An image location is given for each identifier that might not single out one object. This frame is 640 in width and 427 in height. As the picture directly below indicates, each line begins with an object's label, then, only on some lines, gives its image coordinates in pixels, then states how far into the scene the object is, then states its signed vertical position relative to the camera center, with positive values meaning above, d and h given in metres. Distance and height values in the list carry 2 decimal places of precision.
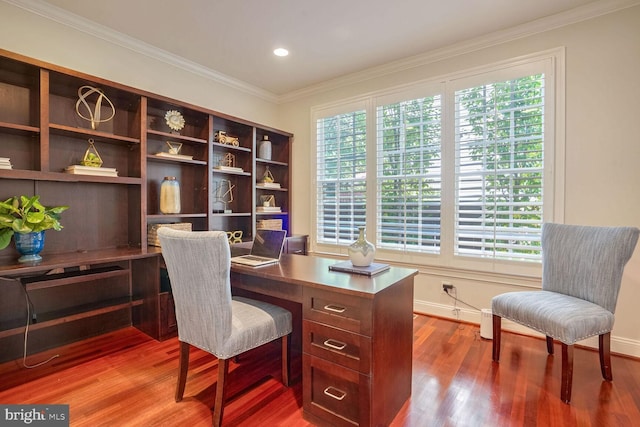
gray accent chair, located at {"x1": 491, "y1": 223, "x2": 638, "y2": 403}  1.88 -0.57
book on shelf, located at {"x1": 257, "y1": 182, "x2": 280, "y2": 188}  3.98 +0.33
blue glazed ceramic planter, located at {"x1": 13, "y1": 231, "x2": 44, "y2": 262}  2.15 -0.25
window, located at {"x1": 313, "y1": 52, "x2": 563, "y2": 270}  2.69 +0.44
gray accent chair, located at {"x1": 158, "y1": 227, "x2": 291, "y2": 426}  1.54 -0.50
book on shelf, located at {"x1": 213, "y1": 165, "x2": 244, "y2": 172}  3.43 +0.47
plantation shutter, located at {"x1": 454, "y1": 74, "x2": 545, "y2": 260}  2.69 +0.39
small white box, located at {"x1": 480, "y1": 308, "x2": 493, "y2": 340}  2.69 -0.97
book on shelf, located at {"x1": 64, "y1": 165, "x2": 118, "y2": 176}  2.40 +0.30
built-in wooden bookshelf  2.26 +0.15
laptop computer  2.12 -0.27
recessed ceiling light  3.14 +1.60
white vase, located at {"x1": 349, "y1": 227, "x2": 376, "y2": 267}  1.89 -0.25
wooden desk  1.47 -0.65
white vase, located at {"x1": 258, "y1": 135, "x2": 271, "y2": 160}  4.00 +0.78
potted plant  2.01 -0.09
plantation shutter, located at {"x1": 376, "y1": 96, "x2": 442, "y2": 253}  3.19 +0.38
